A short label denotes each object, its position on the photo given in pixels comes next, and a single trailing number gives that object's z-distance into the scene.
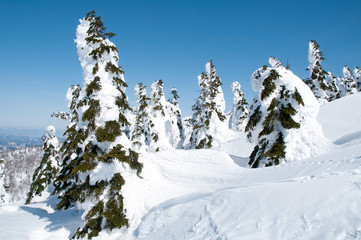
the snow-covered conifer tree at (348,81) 44.70
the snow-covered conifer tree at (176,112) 31.05
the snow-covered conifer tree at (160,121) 24.89
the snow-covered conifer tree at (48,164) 21.91
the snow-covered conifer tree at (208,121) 21.06
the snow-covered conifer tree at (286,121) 10.23
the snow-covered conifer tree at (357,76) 44.81
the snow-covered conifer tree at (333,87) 42.94
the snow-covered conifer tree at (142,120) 25.06
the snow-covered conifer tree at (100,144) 7.29
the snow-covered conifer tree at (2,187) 24.49
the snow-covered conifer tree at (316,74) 30.42
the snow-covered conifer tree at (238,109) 41.75
